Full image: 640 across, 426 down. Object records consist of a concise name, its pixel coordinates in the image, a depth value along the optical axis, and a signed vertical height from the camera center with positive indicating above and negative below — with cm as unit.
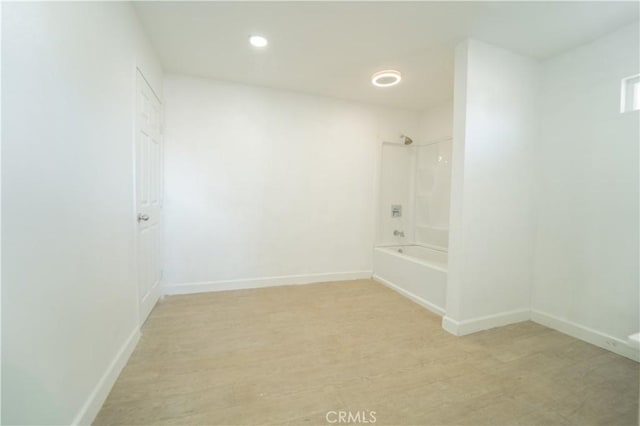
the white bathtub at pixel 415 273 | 262 -79
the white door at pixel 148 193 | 207 +6
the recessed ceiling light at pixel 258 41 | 221 +137
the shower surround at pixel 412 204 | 368 -1
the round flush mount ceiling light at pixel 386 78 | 273 +133
